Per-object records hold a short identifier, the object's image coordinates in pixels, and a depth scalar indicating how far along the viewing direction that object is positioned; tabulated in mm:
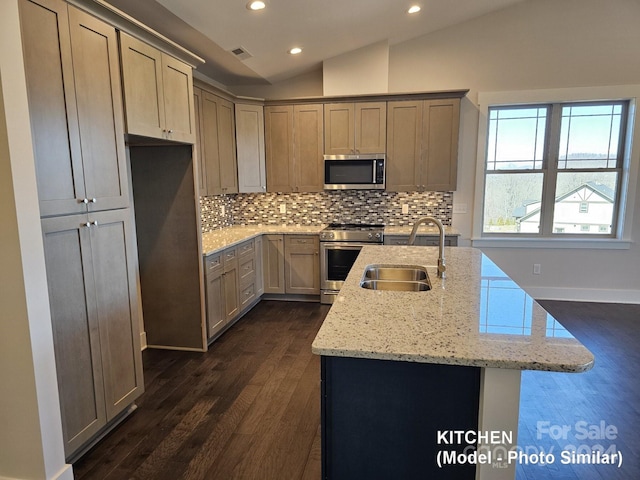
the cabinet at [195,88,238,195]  3648
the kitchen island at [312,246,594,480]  1193
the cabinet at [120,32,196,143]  2279
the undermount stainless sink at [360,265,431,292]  2254
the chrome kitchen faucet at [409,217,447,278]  2125
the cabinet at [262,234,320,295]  4453
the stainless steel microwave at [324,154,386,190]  4414
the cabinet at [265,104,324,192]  4555
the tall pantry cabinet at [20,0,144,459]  1714
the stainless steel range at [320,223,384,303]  4258
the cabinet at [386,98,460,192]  4301
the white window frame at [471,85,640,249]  4270
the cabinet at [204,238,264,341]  3326
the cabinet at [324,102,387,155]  4406
